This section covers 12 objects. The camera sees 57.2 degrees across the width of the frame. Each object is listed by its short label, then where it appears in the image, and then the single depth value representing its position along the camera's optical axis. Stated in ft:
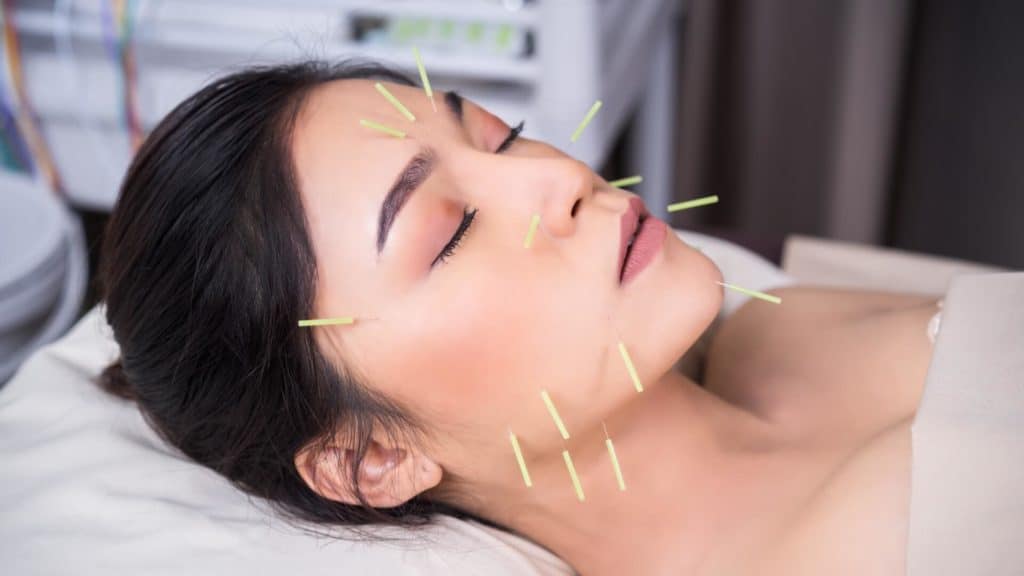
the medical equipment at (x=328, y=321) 3.13
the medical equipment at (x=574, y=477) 3.40
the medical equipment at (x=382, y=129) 3.17
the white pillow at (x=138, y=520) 3.41
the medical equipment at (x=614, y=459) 3.47
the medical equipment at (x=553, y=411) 3.14
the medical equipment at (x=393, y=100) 3.26
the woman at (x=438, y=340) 3.10
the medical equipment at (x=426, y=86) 3.44
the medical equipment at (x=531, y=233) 3.12
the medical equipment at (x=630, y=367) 3.12
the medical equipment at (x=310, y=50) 5.12
